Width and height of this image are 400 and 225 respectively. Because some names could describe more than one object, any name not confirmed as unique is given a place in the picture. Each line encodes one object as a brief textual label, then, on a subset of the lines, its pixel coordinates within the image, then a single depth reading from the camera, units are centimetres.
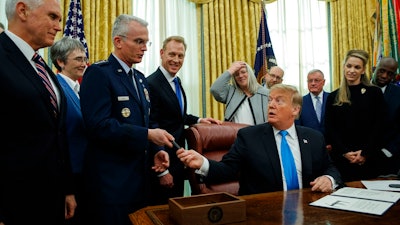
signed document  147
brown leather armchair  246
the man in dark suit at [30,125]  136
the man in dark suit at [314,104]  359
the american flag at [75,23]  390
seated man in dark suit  199
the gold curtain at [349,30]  561
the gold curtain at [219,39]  494
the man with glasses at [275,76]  429
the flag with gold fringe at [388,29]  445
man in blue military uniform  191
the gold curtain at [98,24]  414
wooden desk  132
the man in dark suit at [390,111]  301
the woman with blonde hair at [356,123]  294
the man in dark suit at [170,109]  268
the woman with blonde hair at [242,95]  329
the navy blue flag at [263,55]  496
